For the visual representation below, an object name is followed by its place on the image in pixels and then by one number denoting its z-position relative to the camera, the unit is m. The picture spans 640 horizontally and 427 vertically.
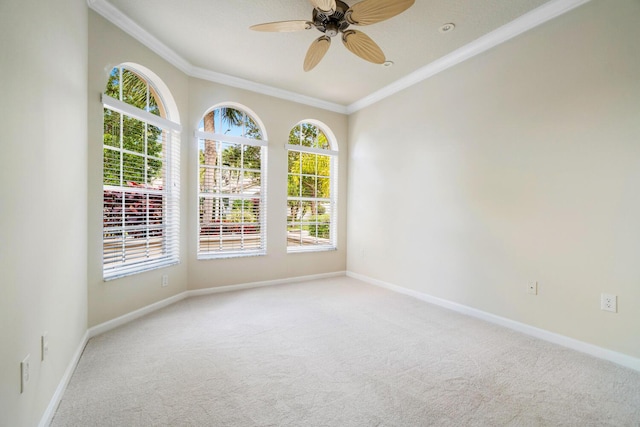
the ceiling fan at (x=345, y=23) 2.03
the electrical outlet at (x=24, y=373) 1.26
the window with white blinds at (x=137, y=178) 2.76
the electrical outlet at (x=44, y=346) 1.49
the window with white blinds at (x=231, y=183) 3.90
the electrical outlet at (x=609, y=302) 2.21
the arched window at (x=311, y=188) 4.62
